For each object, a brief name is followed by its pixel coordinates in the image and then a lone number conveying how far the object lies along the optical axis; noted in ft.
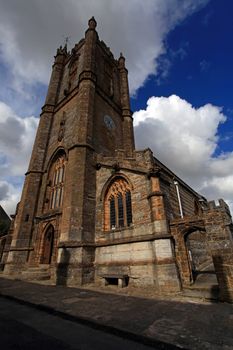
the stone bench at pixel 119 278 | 30.42
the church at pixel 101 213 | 28.25
